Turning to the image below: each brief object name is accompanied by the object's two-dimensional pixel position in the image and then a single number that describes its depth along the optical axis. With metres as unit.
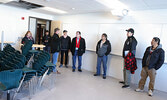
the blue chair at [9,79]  2.07
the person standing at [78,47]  5.20
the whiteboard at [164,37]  3.81
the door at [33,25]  6.66
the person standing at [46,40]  6.41
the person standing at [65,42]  5.47
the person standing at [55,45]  4.62
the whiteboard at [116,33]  4.09
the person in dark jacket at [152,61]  3.33
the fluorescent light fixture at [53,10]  5.47
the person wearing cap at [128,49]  3.84
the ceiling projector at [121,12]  4.24
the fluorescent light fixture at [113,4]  3.66
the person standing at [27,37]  5.57
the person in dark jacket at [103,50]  4.62
